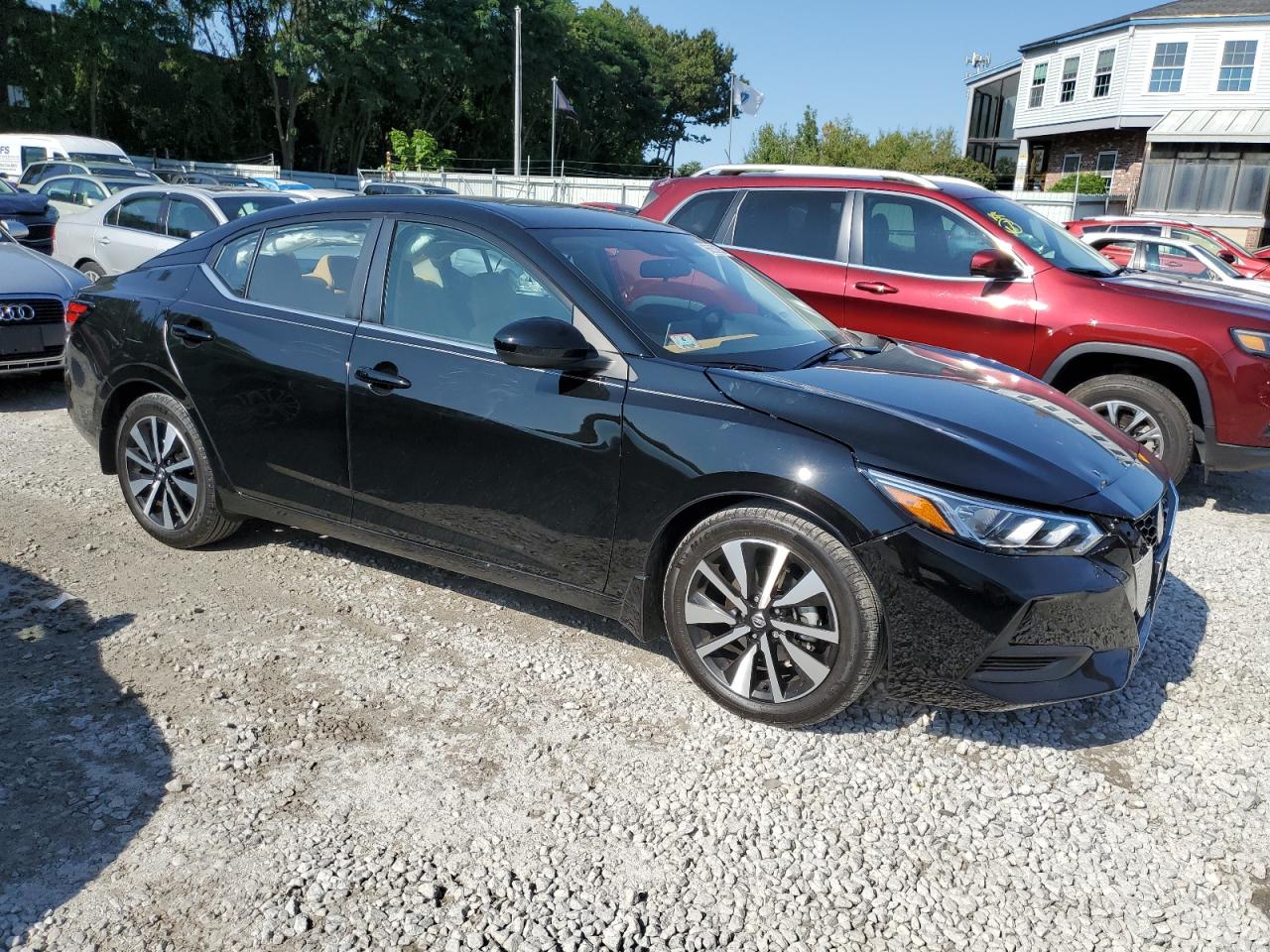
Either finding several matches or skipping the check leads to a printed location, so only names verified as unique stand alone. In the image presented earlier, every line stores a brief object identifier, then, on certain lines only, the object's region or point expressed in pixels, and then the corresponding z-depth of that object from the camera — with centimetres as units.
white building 3366
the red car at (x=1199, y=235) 1680
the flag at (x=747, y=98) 4638
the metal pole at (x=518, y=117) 3381
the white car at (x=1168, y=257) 1359
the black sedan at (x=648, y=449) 291
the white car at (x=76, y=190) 1603
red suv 549
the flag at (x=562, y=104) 3456
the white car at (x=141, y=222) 1023
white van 2419
